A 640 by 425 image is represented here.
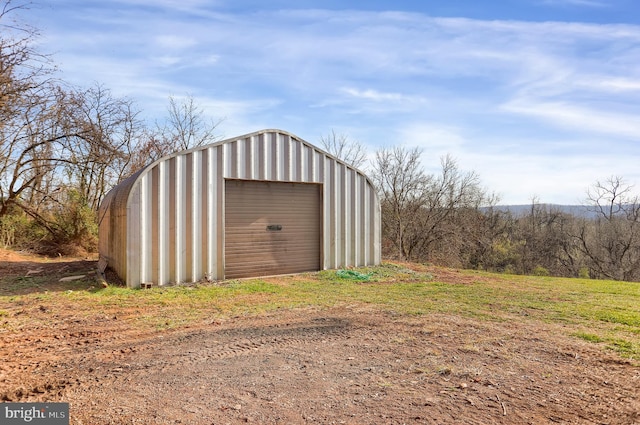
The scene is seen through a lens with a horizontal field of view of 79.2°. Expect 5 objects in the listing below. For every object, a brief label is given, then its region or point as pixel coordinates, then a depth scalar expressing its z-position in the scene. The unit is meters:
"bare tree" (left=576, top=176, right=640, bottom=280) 25.34
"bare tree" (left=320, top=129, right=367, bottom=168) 24.52
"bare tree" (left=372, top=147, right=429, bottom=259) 22.47
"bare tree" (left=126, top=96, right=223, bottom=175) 21.98
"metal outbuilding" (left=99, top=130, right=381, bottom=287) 8.65
